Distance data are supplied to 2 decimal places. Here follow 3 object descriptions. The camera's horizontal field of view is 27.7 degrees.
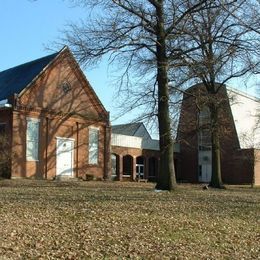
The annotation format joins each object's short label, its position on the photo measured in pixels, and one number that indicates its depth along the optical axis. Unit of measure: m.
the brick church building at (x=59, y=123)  35.47
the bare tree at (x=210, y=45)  24.47
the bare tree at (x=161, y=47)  24.17
